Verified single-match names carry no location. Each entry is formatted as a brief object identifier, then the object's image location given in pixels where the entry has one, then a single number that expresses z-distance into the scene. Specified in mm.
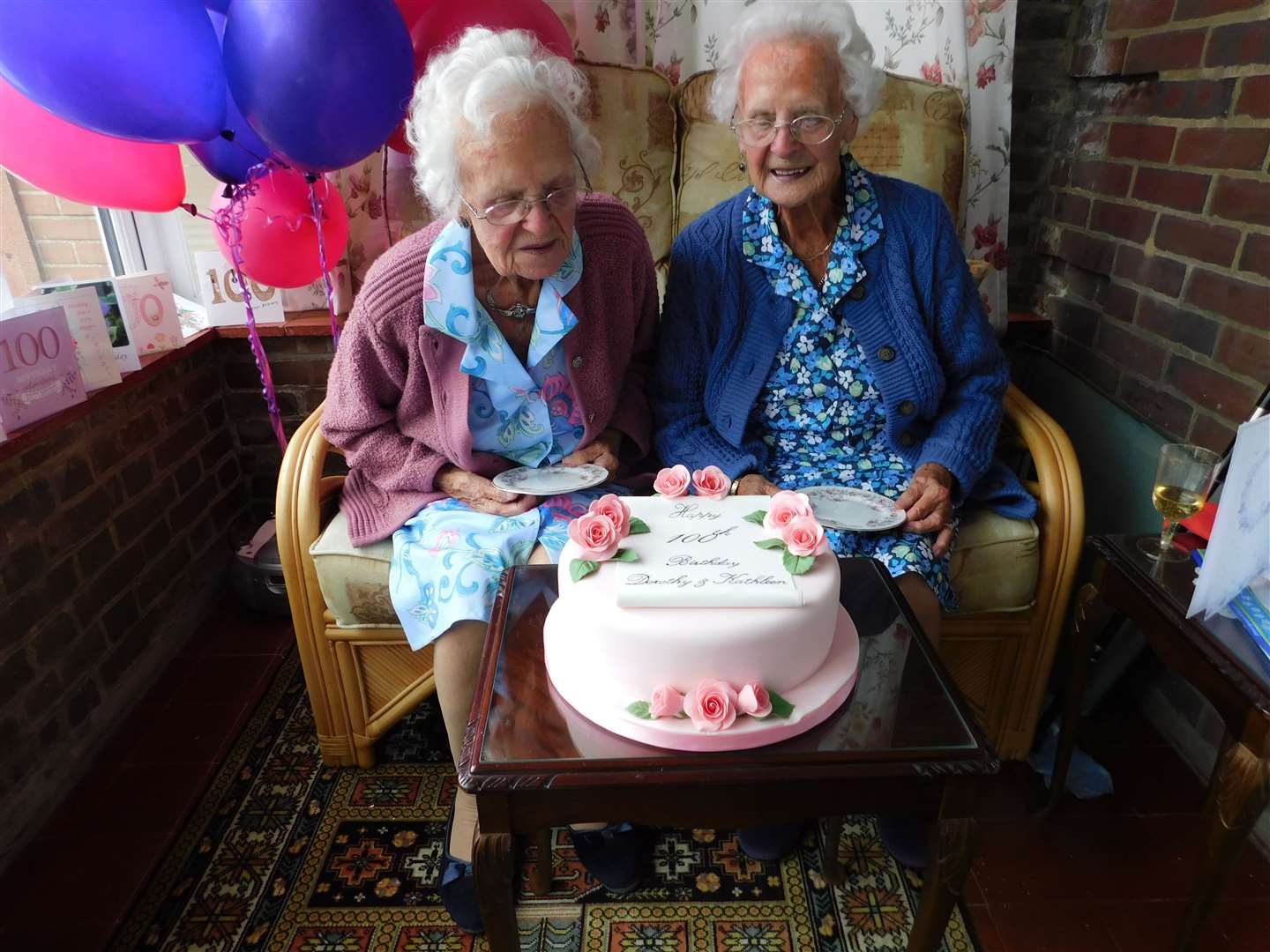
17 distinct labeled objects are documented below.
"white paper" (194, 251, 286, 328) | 2092
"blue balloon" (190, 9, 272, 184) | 1545
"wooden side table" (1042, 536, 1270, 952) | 962
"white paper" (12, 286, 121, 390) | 1609
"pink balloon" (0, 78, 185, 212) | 1343
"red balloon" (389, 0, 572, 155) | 1625
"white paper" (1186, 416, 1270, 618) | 944
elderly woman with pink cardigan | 1259
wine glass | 1170
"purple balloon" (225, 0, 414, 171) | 1295
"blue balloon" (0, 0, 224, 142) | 1128
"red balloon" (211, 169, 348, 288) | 1642
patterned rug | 1313
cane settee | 1470
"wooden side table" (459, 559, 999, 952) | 848
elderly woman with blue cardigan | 1429
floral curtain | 1957
